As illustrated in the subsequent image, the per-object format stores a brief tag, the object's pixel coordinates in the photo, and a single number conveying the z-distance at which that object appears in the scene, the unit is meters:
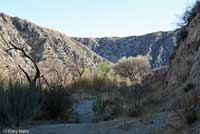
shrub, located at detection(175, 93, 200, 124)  9.98
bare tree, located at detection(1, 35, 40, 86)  22.72
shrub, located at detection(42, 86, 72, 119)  16.17
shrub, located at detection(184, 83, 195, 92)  16.66
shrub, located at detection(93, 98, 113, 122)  16.18
